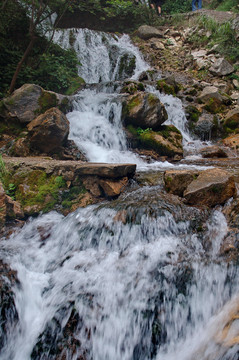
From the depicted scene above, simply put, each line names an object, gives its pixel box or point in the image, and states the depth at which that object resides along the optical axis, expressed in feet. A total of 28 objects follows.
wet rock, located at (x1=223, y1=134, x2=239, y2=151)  24.48
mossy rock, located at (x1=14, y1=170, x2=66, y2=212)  13.29
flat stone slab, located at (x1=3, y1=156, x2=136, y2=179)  13.36
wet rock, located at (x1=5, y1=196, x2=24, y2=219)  12.12
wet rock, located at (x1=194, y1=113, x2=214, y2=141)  28.12
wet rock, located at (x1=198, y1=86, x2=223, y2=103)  30.74
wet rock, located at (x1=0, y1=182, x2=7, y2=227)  11.32
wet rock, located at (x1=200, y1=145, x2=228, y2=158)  22.25
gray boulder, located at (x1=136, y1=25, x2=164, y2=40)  47.90
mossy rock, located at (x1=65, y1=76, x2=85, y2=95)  30.43
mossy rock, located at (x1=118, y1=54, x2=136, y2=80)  39.99
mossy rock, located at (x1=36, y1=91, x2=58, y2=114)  21.30
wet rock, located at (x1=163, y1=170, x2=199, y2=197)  12.62
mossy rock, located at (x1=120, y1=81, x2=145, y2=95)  29.07
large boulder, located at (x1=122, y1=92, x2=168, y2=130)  23.32
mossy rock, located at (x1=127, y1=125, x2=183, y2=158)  21.97
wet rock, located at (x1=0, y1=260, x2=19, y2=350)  7.02
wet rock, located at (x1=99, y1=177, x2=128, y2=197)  13.47
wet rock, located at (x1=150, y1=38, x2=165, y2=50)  45.37
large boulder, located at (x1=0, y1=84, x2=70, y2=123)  20.62
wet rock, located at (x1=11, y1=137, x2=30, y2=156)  18.78
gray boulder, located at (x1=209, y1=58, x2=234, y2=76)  35.79
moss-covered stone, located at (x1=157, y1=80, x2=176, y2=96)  32.55
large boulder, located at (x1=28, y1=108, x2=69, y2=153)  18.08
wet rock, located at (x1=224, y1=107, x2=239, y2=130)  27.73
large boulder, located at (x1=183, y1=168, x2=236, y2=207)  11.37
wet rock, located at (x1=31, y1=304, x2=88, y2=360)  6.69
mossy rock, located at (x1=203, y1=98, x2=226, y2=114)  30.19
